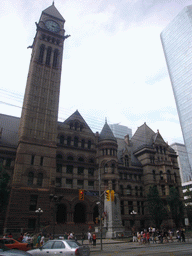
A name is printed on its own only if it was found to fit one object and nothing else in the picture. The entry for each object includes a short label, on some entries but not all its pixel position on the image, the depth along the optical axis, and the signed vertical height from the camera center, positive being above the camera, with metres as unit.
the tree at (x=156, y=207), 40.97 +3.81
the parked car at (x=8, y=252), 8.34 -0.76
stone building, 36.53 +13.58
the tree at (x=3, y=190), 28.80 +5.11
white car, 10.63 -0.84
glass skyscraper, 103.88 +76.57
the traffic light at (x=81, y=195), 26.60 +4.03
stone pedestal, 34.22 +1.76
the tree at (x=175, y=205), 44.16 +4.46
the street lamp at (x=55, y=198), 25.94 +3.71
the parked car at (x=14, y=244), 16.83 -0.93
